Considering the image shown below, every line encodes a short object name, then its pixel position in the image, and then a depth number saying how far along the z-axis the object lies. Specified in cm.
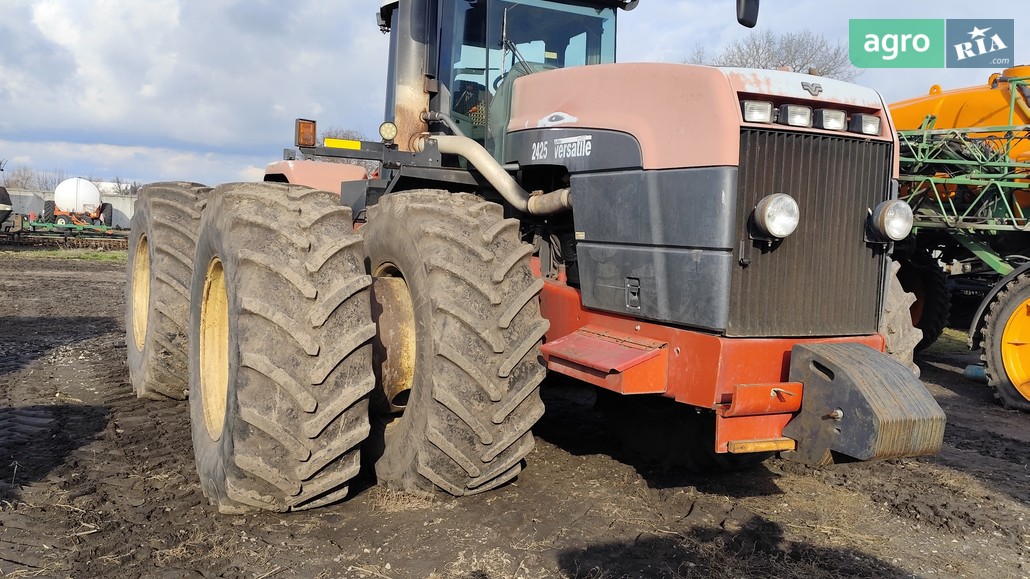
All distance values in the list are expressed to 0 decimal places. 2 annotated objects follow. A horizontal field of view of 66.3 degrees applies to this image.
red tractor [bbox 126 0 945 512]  322
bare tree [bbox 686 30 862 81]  2675
